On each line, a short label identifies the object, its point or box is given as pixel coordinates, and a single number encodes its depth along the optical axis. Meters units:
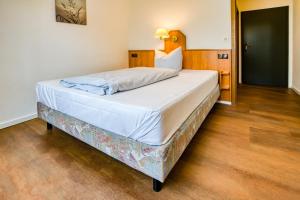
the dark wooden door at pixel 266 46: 4.37
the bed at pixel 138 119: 1.25
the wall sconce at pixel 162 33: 3.52
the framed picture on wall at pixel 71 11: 2.94
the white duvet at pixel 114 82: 1.69
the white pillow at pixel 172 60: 3.32
